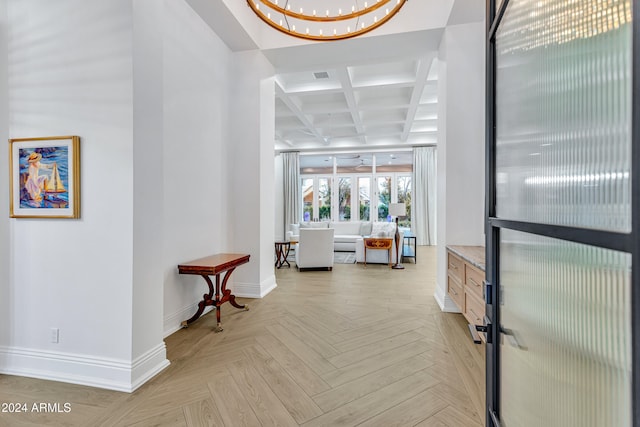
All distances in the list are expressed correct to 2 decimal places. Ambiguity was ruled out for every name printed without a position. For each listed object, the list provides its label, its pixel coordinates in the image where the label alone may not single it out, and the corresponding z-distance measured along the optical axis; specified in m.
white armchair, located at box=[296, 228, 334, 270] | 6.07
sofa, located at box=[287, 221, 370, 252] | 8.45
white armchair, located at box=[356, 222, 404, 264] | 6.82
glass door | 0.47
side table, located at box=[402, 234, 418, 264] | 7.35
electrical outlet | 2.34
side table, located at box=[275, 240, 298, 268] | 6.71
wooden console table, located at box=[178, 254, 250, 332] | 3.22
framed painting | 2.29
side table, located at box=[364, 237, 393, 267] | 6.59
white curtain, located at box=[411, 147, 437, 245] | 9.94
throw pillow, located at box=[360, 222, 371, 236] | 9.33
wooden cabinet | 2.71
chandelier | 4.01
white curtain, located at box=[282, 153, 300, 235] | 10.76
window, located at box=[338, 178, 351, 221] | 10.83
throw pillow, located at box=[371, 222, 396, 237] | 7.07
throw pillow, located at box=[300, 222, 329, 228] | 8.85
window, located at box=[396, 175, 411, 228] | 10.45
